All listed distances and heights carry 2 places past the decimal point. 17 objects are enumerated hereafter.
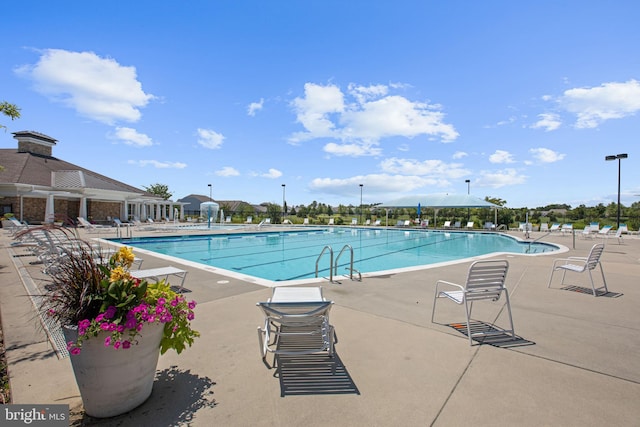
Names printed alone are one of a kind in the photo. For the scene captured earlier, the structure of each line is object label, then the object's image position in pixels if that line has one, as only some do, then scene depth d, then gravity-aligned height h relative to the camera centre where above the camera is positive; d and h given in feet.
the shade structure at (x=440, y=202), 84.17 +4.23
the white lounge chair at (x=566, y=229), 71.41 -3.03
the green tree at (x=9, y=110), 14.70 +5.00
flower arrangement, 6.03 -1.96
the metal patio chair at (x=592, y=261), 17.81 -2.60
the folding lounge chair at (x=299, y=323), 9.13 -3.42
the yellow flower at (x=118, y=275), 6.45 -1.32
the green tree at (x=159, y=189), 214.07 +17.17
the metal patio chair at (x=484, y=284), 11.28 -2.58
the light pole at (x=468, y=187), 100.48 +10.98
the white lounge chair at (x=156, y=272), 16.79 -3.34
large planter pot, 6.17 -3.34
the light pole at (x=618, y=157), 70.50 +14.14
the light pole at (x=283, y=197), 137.59 +7.91
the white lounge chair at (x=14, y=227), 43.32 -2.17
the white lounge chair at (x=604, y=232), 60.52 -3.05
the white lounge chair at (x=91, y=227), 63.64 -3.12
